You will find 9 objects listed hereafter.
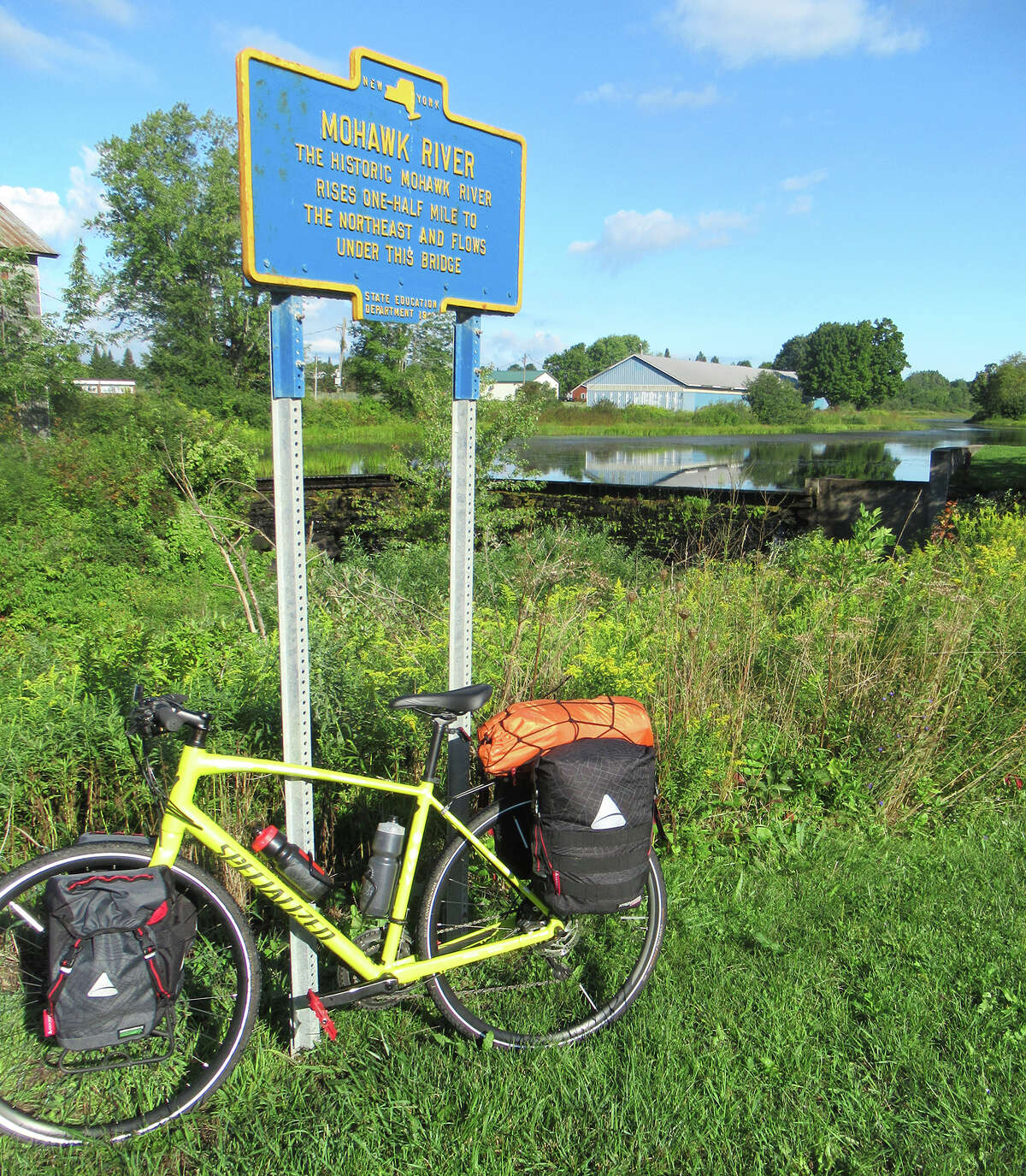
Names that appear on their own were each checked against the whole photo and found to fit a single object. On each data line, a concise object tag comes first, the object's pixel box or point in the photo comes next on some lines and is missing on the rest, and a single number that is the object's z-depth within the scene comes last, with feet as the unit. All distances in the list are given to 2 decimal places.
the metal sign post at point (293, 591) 7.69
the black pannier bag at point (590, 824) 8.24
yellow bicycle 7.52
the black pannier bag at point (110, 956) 7.13
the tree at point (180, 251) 143.64
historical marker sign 7.33
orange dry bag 8.76
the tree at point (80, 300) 85.72
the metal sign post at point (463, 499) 9.41
